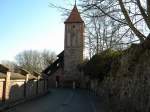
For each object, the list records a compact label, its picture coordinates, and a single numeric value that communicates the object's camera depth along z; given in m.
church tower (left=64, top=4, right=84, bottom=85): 33.87
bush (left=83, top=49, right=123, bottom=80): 15.70
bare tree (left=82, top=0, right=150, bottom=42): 7.05
